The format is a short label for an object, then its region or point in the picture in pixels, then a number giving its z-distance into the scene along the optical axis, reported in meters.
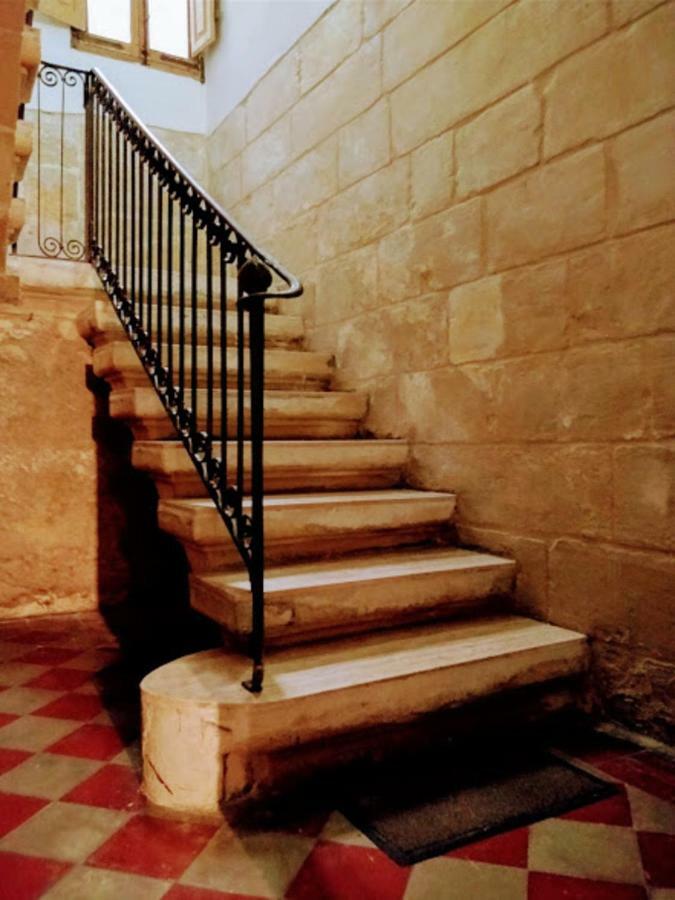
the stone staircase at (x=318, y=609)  1.59
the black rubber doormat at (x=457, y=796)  1.50
